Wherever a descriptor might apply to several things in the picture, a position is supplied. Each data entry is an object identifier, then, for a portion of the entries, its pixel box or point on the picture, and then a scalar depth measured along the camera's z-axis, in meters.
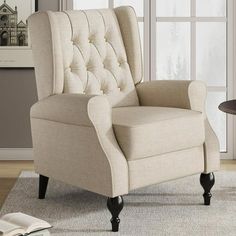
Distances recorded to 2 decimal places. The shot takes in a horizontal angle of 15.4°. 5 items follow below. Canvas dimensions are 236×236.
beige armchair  4.26
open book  3.12
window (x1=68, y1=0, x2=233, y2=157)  6.54
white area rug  4.26
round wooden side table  4.31
